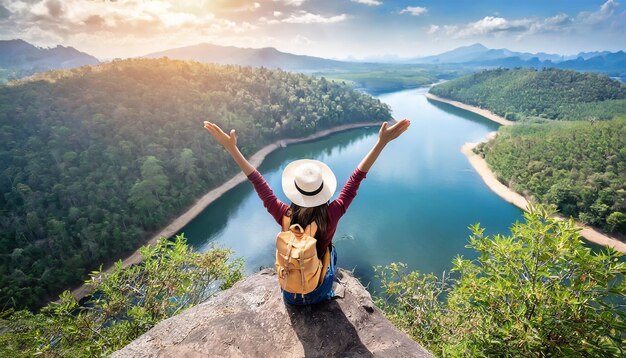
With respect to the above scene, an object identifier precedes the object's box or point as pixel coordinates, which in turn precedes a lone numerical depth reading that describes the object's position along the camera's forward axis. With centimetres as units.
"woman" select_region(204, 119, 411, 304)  280
